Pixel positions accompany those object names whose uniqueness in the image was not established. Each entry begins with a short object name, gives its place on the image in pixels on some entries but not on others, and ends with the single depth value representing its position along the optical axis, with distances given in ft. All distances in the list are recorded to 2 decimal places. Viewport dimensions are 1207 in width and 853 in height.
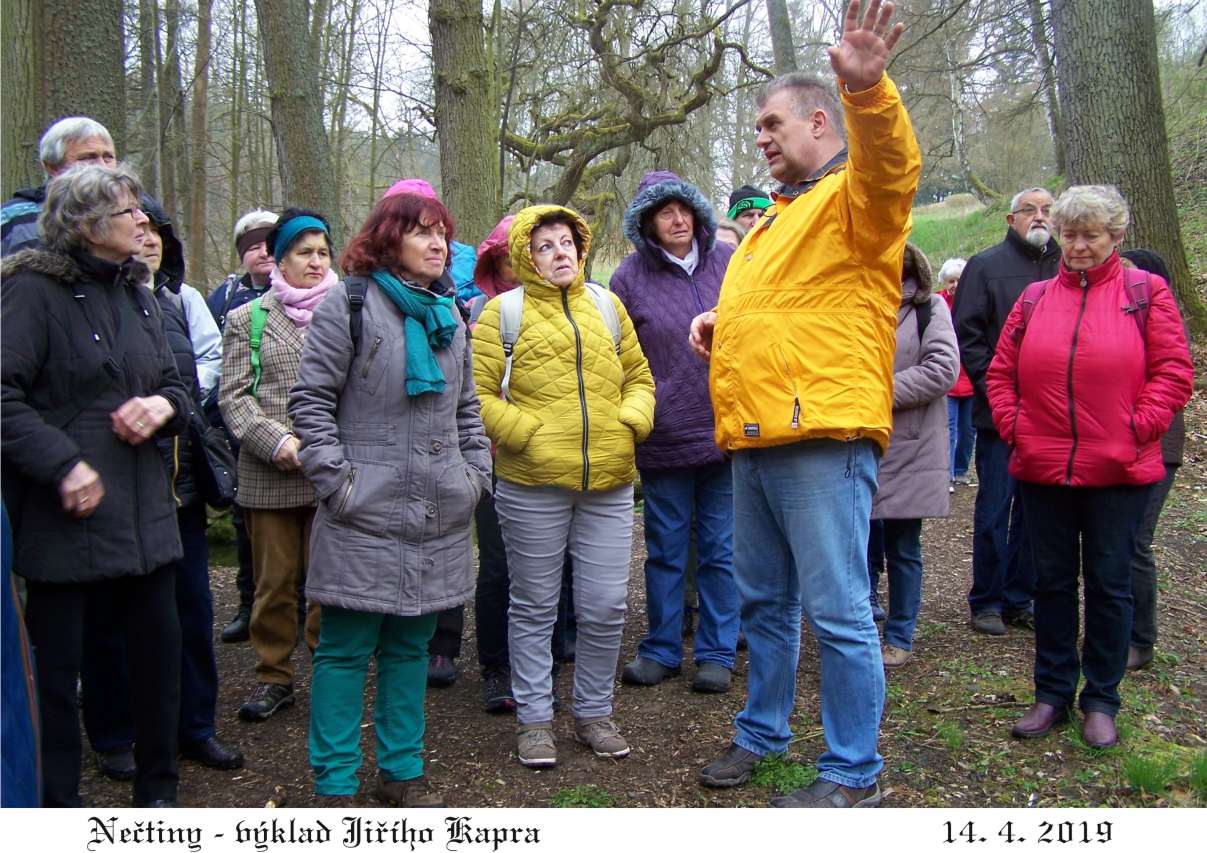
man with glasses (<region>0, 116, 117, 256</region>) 11.35
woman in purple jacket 13.98
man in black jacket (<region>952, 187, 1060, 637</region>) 16.21
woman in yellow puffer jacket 11.93
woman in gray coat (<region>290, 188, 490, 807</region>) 10.00
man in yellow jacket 9.36
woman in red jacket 11.70
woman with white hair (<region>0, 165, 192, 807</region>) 8.91
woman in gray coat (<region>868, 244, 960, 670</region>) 14.43
